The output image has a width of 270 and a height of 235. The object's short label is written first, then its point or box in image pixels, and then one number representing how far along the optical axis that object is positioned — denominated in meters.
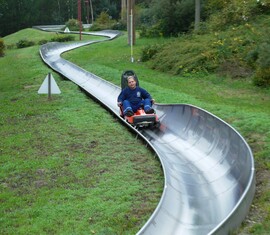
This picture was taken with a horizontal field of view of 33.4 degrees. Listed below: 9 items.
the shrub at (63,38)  39.91
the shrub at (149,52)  22.06
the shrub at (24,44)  38.12
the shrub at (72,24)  56.31
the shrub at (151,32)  31.90
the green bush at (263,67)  13.50
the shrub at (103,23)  54.66
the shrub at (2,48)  32.22
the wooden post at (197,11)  25.30
